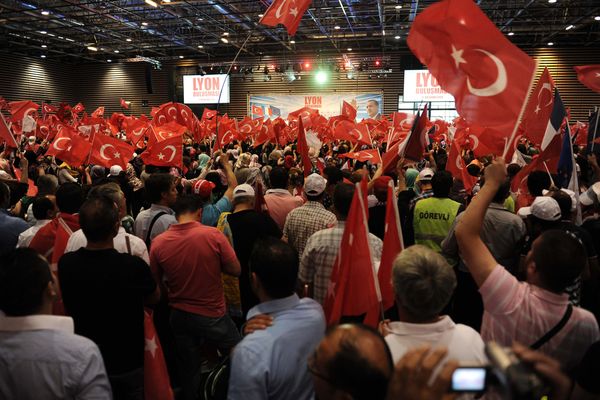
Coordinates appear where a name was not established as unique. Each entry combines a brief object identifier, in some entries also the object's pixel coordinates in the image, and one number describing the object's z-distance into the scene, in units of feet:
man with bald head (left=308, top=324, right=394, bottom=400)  3.98
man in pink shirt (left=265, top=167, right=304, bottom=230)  14.35
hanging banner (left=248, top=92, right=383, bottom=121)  84.91
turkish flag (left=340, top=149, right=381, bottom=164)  22.89
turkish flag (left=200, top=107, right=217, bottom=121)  46.86
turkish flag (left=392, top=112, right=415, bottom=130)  34.35
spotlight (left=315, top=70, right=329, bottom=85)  87.20
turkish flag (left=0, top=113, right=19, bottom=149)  19.81
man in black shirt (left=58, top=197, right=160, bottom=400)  7.32
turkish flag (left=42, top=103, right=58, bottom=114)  54.40
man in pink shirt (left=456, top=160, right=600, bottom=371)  5.87
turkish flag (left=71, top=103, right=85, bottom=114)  61.46
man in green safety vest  13.07
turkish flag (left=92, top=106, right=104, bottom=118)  45.18
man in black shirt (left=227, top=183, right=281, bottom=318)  11.30
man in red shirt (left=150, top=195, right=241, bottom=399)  9.55
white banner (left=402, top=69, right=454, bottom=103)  75.66
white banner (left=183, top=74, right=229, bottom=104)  85.56
